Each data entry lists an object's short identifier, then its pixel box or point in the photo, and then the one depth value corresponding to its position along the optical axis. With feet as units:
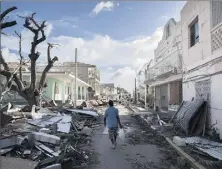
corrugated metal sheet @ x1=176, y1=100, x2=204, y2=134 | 21.84
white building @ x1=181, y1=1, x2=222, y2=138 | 19.69
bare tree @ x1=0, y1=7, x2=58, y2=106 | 35.98
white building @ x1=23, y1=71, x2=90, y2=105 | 57.23
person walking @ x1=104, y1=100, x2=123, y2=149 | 19.42
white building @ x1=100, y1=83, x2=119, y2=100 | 181.55
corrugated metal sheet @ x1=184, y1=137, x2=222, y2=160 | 14.78
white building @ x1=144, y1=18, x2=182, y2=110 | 37.24
